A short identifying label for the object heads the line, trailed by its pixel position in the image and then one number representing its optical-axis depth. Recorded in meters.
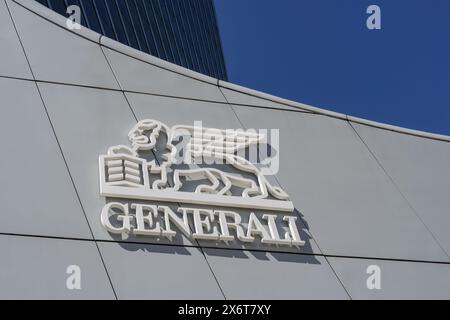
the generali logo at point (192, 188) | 9.05
